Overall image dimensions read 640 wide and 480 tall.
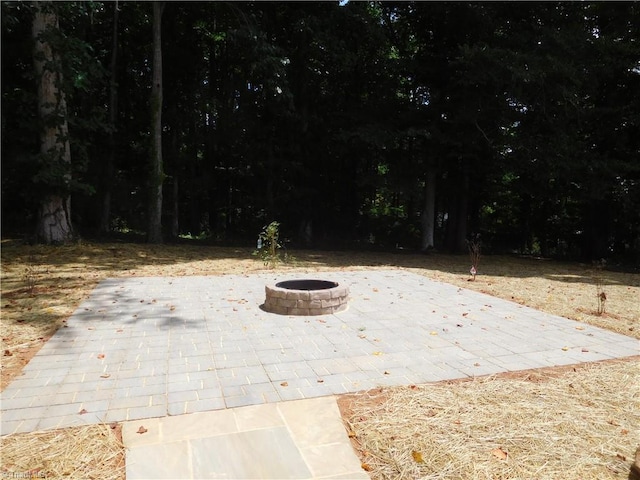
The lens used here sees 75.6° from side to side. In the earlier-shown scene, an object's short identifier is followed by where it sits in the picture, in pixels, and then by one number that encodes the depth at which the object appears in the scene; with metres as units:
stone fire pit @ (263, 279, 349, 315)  5.26
